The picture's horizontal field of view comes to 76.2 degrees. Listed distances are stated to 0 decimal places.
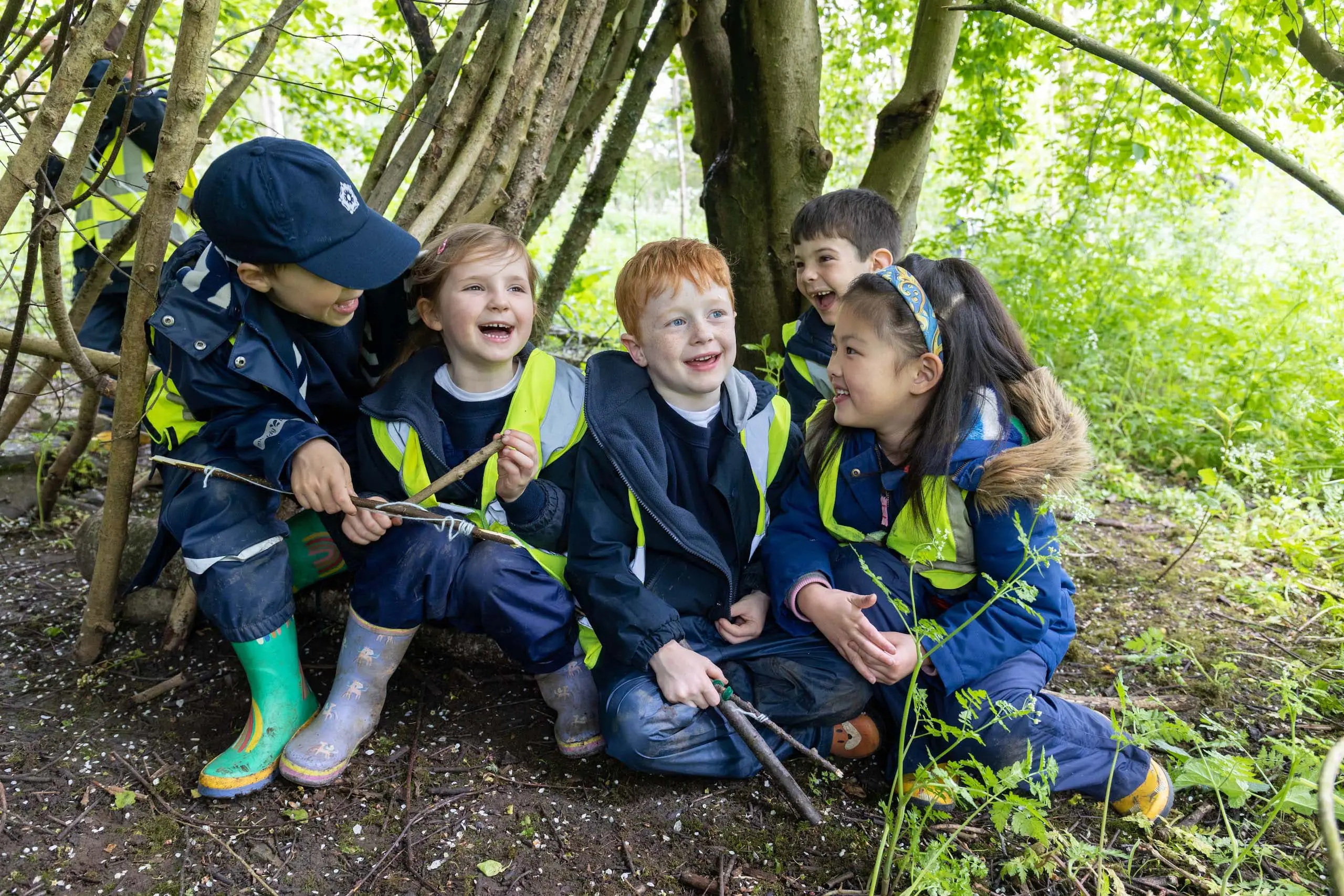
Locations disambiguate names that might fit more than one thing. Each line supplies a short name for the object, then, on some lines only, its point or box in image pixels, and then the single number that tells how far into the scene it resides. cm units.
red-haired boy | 191
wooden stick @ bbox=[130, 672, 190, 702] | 215
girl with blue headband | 185
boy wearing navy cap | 188
